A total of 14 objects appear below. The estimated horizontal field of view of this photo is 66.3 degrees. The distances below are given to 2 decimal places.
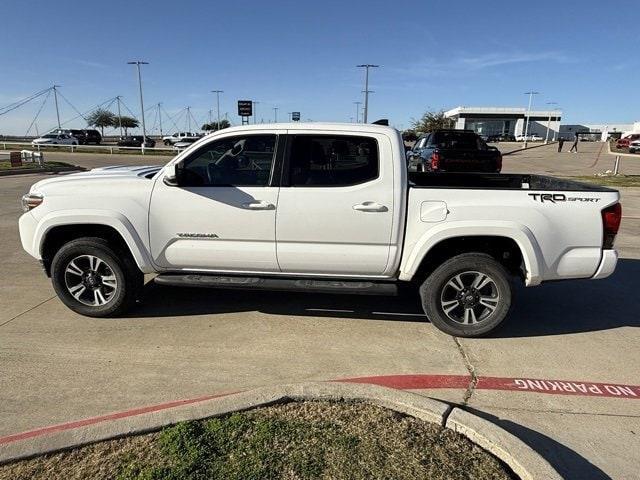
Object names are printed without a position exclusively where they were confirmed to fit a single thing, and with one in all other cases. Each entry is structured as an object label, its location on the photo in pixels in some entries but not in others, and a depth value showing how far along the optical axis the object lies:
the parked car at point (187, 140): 53.71
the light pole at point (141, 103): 50.26
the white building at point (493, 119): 110.75
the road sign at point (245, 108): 43.81
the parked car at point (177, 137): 59.84
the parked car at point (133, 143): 53.94
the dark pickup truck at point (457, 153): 13.69
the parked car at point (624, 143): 52.09
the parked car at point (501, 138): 86.00
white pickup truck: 4.16
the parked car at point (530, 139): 92.51
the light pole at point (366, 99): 55.28
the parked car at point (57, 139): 47.88
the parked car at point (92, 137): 57.47
